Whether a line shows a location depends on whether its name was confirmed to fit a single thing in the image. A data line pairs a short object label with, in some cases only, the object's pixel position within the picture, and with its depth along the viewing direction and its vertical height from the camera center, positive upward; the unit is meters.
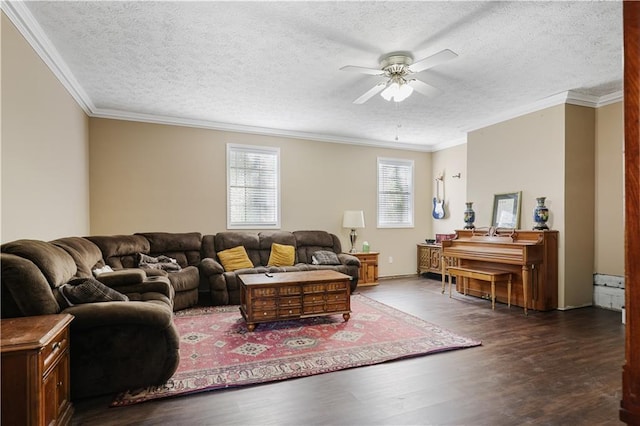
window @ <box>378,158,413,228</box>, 7.15 +0.42
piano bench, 4.52 -0.84
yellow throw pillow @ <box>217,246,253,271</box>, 5.23 -0.71
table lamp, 6.48 -0.11
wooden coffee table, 3.65 -0.92
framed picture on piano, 5.02 +0.05
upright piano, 4.46 -0.61
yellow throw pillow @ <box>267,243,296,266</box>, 5.59 -0.69
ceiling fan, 3.18 +1.34
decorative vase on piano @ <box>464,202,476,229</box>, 5.52 -0.05
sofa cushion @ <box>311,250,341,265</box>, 5.67 -0.75
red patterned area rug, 2.57 -1.23
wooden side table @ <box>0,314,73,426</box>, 1.56 -0.75
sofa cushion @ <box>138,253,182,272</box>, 4.55 -0.68
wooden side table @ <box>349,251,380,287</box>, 6.30 -1.01
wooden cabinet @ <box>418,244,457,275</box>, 6.79 -0.92
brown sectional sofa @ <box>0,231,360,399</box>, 2.05 -0.71
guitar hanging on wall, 7.19 +0.19
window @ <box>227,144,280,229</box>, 5.93 +0.45
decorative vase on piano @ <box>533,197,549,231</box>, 4.53 -0.02
